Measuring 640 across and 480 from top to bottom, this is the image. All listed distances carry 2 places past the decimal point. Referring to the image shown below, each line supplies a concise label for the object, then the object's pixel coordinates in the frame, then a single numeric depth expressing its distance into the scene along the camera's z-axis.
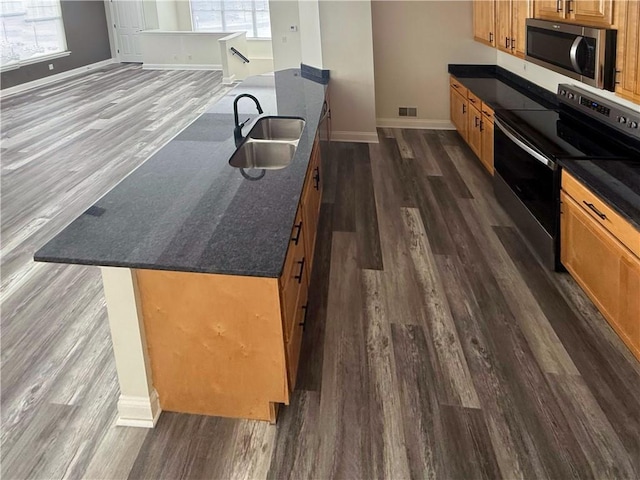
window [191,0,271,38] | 14.96
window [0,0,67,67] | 10.47
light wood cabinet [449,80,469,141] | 5.95
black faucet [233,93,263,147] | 3.32
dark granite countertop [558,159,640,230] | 2.44
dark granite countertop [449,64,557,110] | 4.62
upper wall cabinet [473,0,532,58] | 4.52
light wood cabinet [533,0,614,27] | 2.98
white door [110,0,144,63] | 14.09
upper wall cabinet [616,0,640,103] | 2.71
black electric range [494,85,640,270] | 3.14
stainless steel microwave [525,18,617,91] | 2.99
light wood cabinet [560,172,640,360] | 2.48
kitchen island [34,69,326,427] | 2.01
